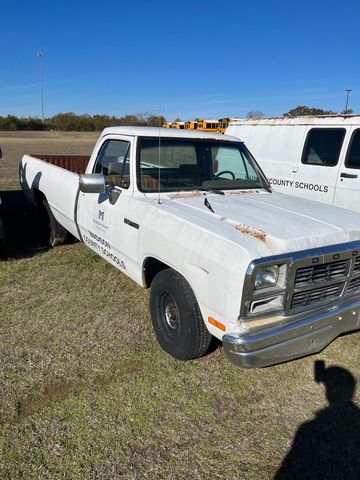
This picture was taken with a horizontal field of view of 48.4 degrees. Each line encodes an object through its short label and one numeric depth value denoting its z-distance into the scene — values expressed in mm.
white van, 6477
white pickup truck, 2629
